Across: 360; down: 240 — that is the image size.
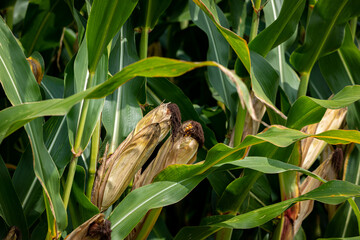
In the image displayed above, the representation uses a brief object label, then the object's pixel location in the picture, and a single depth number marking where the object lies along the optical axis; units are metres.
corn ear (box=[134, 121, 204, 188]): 2.15
